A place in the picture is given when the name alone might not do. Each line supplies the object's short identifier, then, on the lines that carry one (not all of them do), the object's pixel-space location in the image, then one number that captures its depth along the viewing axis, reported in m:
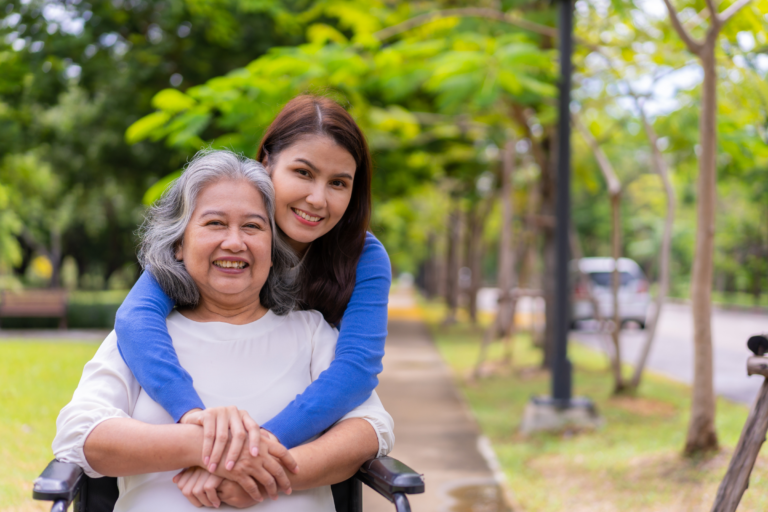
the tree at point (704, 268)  4.63
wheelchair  1.70
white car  16.58
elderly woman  1.82
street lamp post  6.27
